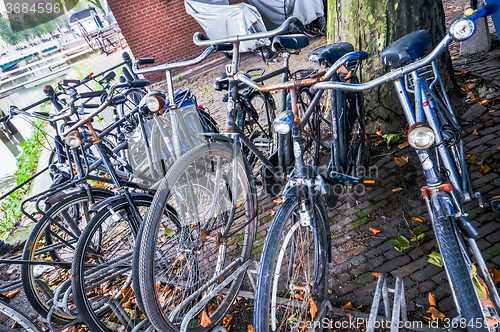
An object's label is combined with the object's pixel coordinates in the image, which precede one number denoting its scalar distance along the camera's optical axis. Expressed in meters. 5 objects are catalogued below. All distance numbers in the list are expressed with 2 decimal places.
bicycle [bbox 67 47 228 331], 2.27
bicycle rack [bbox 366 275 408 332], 1.76
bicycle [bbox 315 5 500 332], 1.36
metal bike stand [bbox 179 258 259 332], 2.04
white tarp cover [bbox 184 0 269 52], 8.69
